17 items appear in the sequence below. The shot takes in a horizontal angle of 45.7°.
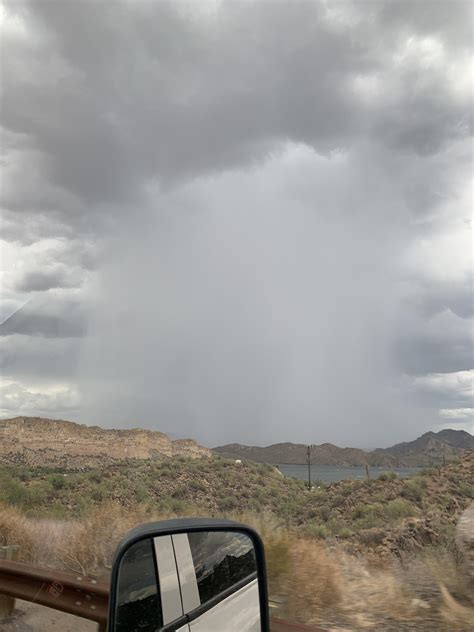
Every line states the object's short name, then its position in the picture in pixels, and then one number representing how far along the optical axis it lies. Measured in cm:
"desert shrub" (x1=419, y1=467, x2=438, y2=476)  2320
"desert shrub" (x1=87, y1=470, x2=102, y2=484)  2543
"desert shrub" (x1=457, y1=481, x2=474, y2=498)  1928
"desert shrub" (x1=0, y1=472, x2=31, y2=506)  1590
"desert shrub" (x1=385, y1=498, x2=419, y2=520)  1734
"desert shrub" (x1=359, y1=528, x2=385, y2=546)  1440
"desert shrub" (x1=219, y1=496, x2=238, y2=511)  2276
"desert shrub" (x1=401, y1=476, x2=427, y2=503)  2023
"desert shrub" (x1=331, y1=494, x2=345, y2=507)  2184
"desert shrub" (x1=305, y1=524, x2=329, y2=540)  1480
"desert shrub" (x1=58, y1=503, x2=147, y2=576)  946
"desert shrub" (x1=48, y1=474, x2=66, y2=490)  2191
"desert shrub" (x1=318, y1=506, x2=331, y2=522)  1992
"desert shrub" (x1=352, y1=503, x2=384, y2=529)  1700
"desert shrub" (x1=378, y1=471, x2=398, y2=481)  2433
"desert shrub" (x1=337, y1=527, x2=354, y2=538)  1545
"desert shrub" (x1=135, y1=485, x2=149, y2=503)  2027
